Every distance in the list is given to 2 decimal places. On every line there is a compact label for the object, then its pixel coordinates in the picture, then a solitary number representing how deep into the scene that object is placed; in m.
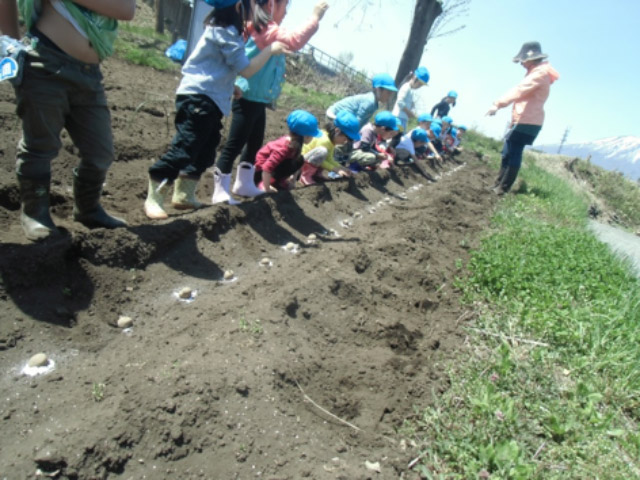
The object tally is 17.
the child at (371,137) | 6.75
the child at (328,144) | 5.13
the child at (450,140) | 12.79
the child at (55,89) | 2.22
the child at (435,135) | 11.05
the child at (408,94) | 8.47
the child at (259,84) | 3.36
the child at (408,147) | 8.70
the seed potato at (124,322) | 2.29
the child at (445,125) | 12.16
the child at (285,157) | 4.25
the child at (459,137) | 13.95
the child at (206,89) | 3.00
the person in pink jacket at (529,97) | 7.37
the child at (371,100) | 6.14
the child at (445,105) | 12.54
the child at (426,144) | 10.10
